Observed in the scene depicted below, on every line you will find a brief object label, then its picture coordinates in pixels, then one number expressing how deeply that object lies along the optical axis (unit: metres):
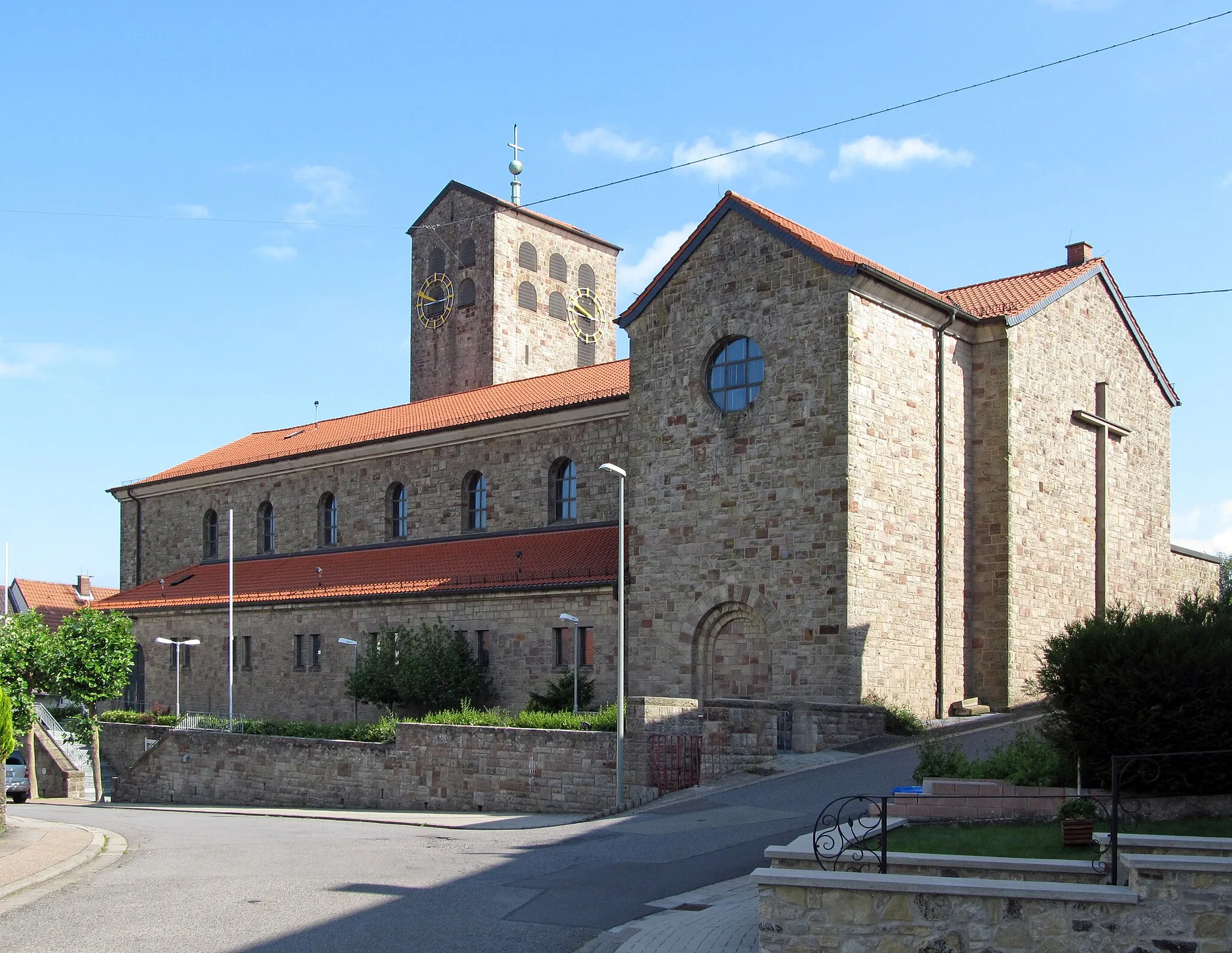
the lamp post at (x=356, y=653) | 34.72
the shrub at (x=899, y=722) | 25.08
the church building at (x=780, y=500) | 26.09
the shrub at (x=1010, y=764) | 15.27
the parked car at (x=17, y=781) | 38.03
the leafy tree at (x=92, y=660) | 39.69
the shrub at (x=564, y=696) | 29.14
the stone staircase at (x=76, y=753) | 40.59
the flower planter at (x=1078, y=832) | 12.16
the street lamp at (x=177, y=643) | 39.56
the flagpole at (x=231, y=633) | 36.41
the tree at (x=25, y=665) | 38.56
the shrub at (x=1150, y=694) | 14.10
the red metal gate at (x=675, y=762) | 22.98
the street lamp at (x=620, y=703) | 22.62
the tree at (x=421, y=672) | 31.52
